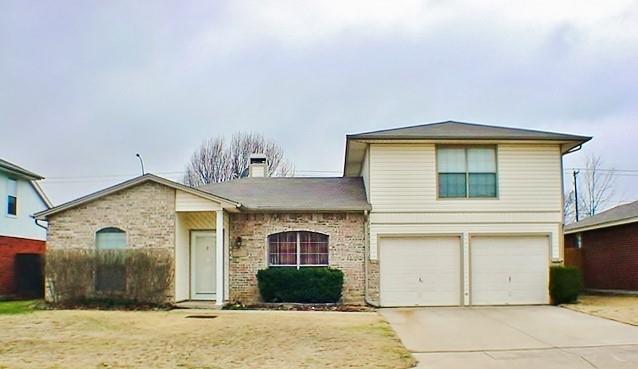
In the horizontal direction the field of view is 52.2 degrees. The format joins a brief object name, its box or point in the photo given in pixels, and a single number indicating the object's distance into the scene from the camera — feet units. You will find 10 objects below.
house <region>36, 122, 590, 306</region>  63.21
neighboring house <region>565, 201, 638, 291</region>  71.20
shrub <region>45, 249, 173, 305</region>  58.70
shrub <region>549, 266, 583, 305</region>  61.77
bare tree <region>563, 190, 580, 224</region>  177.37
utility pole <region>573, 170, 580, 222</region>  159.98
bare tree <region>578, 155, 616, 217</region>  164.76
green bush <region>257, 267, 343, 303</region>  61.57
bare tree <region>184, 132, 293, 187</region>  142.51
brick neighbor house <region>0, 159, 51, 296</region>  75.66
